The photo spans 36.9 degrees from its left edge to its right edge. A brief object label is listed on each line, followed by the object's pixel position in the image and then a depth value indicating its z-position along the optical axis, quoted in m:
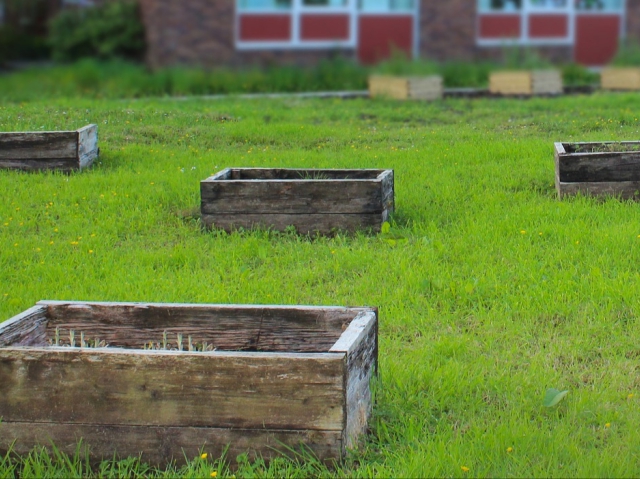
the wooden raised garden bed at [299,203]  7.19
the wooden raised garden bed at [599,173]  7.80
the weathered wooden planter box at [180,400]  3.56
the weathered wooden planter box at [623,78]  18.28
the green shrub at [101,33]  20.81
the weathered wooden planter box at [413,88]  16.55
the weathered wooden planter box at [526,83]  17.73
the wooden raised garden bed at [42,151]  9.50
